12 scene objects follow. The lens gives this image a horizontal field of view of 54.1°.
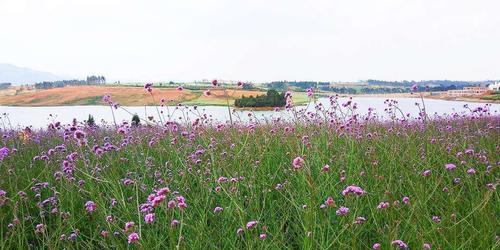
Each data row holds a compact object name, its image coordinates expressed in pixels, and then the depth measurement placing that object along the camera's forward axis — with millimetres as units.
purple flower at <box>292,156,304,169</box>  2227
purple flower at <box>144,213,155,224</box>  2205
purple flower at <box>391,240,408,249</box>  2177
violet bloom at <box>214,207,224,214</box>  3123
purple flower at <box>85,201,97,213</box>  2913
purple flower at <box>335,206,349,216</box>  2572
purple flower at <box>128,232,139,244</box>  2012
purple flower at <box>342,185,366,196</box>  2329
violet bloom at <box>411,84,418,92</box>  4946
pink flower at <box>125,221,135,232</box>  2128
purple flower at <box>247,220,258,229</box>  2498
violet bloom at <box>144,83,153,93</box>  3887
